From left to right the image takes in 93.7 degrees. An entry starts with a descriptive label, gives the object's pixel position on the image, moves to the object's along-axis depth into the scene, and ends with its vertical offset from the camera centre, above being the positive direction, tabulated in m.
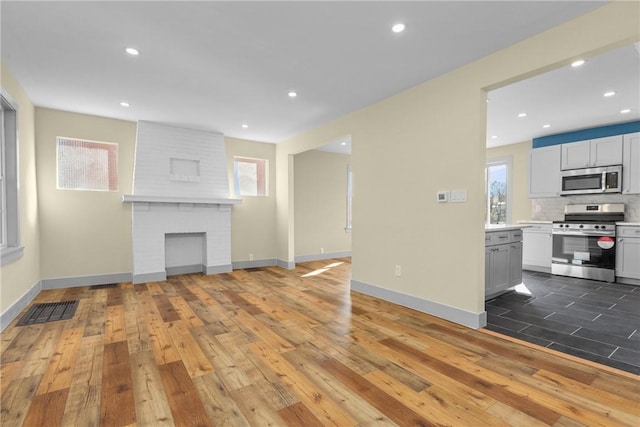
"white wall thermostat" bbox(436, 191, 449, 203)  3.25 +0.11
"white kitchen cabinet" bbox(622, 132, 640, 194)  4.86 +0.70
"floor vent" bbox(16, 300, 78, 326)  3.21 -1.23
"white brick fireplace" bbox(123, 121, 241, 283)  5.05 +0.05
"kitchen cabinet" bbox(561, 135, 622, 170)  5.07 +0.94
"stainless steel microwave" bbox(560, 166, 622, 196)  5.06 +0.45
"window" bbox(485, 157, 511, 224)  6.74 +0.36
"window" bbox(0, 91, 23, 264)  3.33 +0.29
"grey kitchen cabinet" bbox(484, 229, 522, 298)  3.78 -0.73
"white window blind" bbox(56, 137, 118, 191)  4.61 +0.66
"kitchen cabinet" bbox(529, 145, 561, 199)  5.77 +0.68
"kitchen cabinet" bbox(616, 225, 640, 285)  4.71 -0.78
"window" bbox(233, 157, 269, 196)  6.29 +0.64
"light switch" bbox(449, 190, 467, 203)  3.08 +0.10
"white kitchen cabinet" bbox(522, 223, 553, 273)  5.73 -0.81
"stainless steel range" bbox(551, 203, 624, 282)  4.93 -0.62
